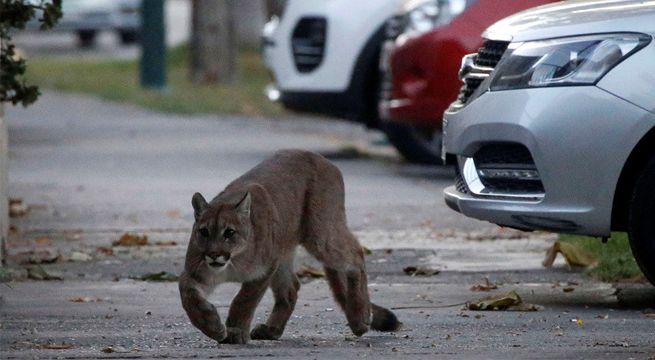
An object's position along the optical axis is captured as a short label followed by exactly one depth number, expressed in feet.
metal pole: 164.55
